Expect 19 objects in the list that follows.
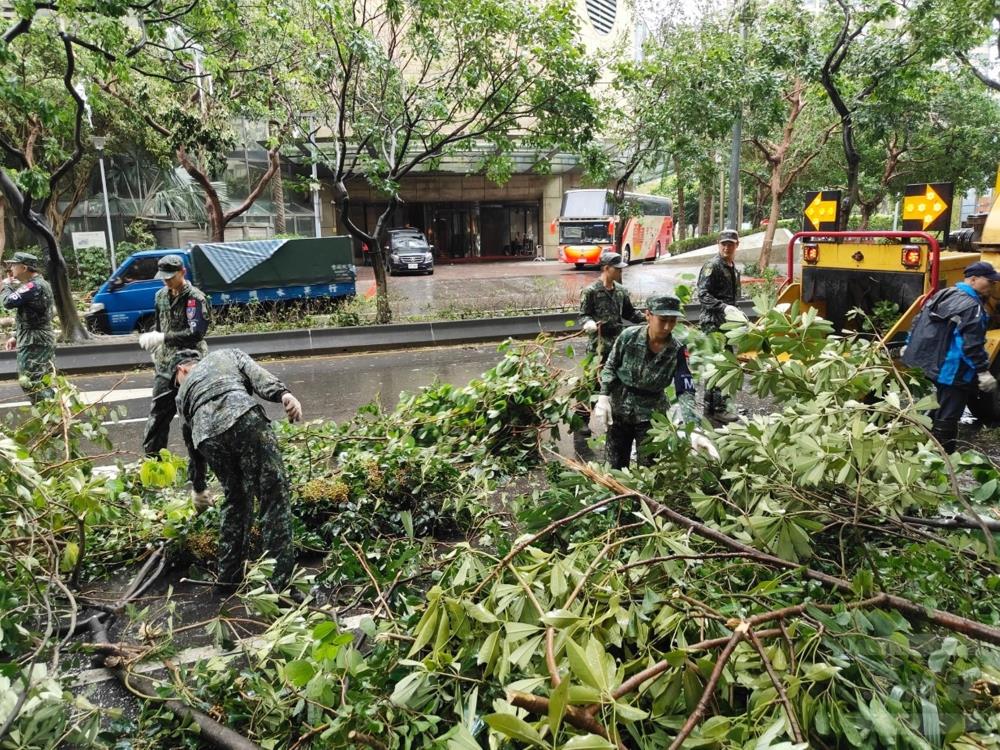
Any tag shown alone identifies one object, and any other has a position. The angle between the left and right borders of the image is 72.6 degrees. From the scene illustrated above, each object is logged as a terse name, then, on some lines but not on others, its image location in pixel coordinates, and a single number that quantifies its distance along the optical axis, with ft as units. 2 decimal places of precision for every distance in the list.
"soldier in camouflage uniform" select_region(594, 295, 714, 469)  14.15
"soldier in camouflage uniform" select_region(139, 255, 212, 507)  17.83
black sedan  81.46
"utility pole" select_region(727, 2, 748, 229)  45.73
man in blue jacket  16.75
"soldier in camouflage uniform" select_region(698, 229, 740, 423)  22.61
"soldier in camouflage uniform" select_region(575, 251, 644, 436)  21.49
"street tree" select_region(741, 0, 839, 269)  39.37
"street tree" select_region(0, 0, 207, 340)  26.76
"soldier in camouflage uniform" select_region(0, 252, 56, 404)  21.47
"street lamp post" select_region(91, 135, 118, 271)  63.31
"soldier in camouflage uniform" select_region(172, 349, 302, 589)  12.14
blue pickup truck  41.39
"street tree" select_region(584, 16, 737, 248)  40.91
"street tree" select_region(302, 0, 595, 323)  34.19
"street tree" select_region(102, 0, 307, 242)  32.17
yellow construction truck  20.93
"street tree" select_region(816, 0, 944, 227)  35.01
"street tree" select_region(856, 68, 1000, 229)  53.47
